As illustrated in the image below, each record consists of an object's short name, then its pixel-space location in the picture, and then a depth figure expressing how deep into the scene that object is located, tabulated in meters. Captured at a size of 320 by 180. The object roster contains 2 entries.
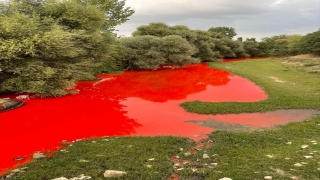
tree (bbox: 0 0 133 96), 13.77
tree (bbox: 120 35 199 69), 28.22
